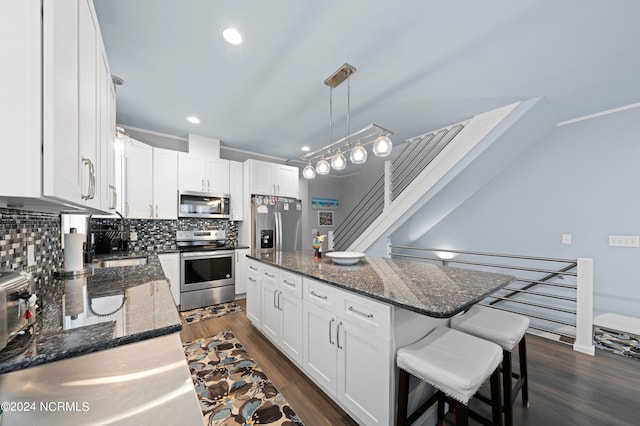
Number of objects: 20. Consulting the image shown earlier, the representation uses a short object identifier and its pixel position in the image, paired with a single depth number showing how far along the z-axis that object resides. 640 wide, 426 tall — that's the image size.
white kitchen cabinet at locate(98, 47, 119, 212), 1.22
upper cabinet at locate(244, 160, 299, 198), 4.04
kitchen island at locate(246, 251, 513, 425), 1.26
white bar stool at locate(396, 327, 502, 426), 1.05
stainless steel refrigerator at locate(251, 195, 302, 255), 3.98
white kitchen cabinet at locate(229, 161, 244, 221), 4.00
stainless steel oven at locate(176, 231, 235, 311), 3.31
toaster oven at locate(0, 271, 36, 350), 0.68
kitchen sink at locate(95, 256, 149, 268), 2.43
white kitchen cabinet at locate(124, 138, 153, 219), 3.09
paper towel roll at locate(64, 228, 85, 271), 1.62
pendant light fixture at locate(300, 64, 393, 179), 2.02
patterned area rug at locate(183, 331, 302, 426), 1.58
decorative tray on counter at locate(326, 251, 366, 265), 2.14
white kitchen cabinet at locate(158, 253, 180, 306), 3.17
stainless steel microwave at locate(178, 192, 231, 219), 3.55
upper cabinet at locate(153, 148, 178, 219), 3.35
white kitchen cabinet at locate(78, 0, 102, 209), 0.88
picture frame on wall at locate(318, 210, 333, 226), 5.98
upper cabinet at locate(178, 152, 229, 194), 3.57
